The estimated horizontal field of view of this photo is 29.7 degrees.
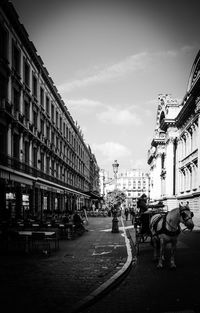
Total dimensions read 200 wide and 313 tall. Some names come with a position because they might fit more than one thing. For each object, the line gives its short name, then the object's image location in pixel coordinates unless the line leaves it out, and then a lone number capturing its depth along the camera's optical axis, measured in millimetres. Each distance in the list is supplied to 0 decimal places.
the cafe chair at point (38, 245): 13141
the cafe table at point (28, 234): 13219
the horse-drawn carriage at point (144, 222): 13664
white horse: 10162
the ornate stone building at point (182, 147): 33781
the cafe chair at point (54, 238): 13624
